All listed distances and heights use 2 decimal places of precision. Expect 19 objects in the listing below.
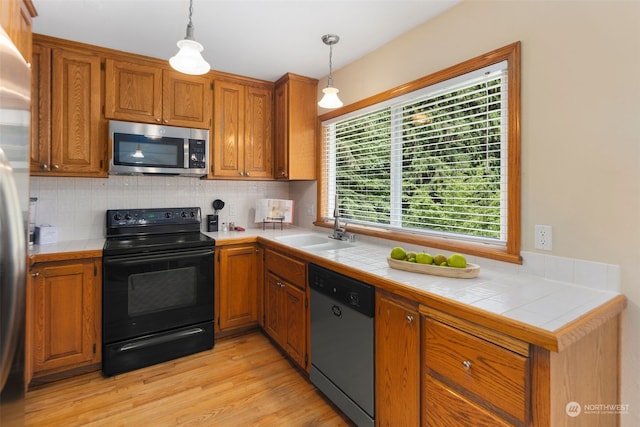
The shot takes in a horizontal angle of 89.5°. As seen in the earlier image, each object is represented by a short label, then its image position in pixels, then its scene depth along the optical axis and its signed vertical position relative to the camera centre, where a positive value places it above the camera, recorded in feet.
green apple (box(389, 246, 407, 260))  5.73 -0.69
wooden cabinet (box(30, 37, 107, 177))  7.59 +2.46
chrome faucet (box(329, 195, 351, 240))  8.73 -0.42
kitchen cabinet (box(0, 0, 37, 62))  4.89 +3.31
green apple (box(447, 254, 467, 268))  5.12 -0.74
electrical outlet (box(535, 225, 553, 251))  4.93 -0.34
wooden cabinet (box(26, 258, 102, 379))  6.85 -2.23
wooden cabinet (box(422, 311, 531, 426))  3.39 -1.87
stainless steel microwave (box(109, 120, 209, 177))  8.24 +1.78
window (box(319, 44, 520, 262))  5.55 +1.18
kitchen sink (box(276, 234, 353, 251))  8.45 -0.76
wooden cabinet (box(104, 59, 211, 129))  8.42 +3.32
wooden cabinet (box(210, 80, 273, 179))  9.87 +2.68
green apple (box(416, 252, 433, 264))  5.43 -0.74
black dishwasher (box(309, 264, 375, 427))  5.40 -2.35
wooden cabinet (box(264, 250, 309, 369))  7.27 -2.21
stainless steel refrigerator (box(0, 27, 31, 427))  3.16 -0.11
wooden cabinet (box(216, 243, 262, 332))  9.00 -2.00
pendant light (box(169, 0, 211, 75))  5.14 +2.56
